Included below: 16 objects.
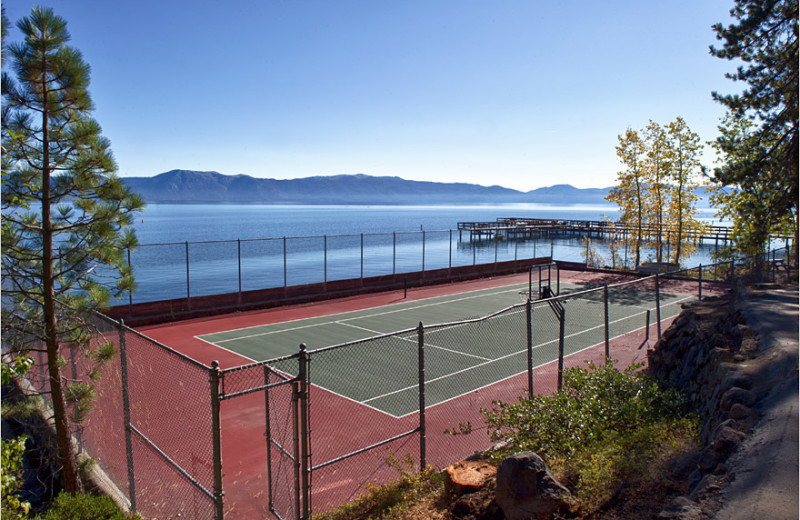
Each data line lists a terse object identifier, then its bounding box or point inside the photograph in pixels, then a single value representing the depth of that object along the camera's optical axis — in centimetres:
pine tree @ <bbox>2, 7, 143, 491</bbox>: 827
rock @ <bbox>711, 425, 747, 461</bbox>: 570
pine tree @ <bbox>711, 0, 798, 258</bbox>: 2116
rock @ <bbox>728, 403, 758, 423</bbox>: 642
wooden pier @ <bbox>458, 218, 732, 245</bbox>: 10007
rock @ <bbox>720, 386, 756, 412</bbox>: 690
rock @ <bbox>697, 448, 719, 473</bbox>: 563
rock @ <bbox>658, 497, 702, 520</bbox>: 464
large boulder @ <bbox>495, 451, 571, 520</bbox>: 556
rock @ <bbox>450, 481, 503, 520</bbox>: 616
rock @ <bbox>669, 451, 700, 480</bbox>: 605
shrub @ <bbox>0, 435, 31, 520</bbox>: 507
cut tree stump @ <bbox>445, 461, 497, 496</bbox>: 669
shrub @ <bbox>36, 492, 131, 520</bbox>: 860
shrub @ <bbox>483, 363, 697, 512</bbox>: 626
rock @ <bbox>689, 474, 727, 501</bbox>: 499
